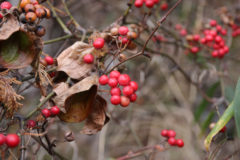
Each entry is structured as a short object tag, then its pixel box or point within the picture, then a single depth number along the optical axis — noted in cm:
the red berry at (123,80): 68
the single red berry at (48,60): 71
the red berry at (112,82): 68
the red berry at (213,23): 91
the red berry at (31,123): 69
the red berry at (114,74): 69
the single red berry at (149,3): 80
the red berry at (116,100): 68
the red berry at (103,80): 68
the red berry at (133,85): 68
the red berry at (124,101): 68
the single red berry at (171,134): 78
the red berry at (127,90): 68
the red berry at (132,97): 69
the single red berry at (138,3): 79
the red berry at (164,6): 110
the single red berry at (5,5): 68
